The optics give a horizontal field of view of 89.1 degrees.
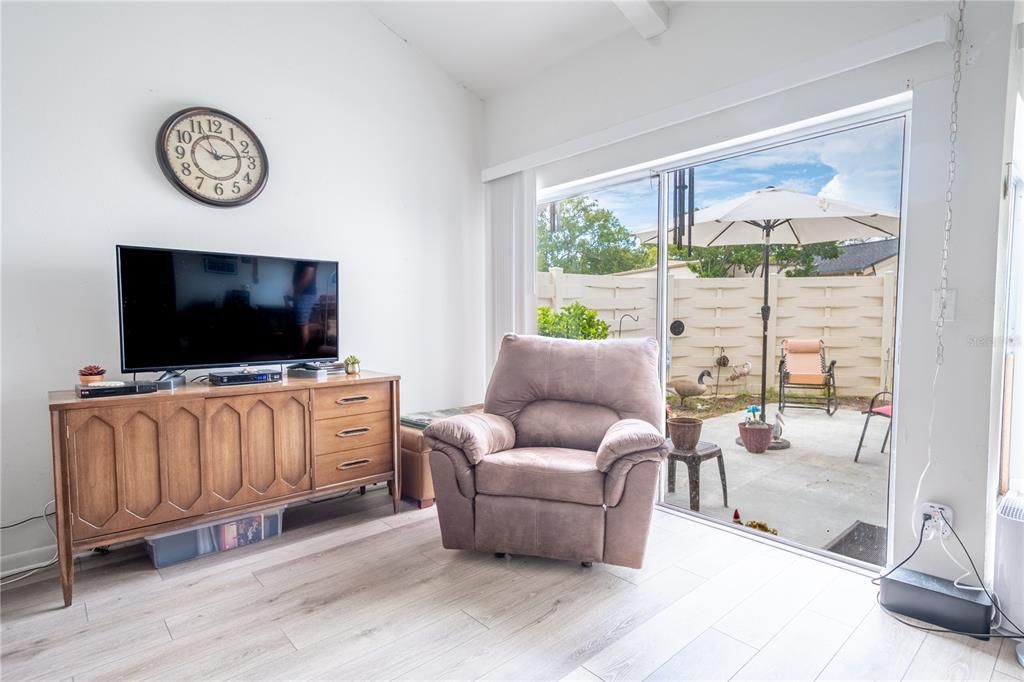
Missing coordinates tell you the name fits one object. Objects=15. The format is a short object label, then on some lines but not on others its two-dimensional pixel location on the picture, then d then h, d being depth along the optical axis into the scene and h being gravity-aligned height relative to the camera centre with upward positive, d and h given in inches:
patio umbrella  92.0 +18.7
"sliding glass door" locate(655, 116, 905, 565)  92.1 -2.8
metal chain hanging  74.6 +16.5
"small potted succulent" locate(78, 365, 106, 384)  85.0 -9.6
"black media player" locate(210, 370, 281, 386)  94.5 -11.5
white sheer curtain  141.6 +17.2
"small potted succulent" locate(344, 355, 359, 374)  112.5 -10.3
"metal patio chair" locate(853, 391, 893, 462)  93.7 -16.3
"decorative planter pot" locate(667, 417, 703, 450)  115.0 -25.2
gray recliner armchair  83.7 -24.6
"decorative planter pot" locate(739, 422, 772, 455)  108.2 -24.6
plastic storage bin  89.7 -40.3
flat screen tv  90.4 +1.3
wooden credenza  79.0 -24.0
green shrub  133.6 -1.4
